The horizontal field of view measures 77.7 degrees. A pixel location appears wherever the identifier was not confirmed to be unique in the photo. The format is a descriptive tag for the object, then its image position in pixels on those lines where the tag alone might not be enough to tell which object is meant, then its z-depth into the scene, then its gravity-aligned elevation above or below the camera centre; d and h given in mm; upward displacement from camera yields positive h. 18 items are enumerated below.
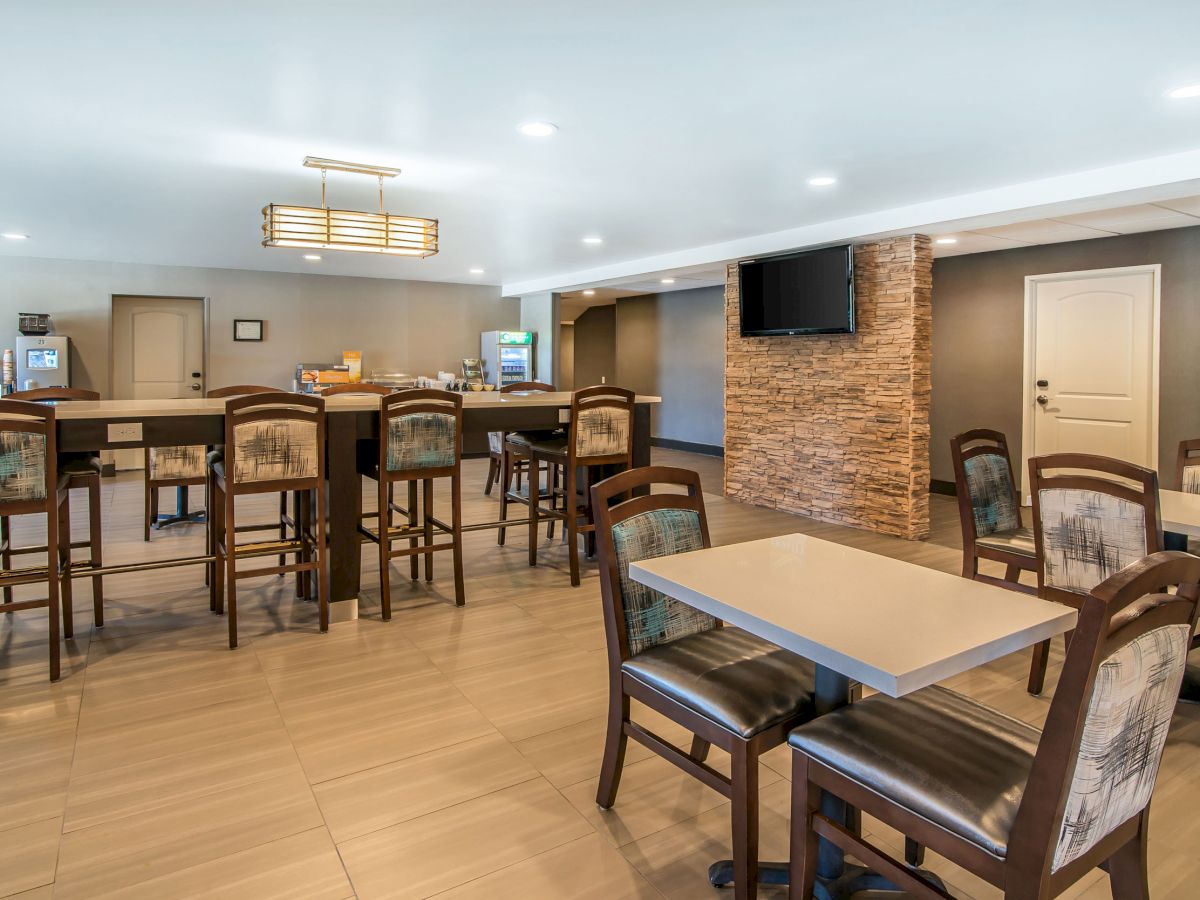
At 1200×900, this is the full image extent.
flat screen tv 5645 +937
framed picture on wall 8773 +969
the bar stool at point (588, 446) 4234 -208
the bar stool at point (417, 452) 3639 -201
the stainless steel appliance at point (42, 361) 7547 +527
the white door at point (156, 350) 8414 +717
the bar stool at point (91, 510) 3332 -439
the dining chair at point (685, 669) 1670 -651
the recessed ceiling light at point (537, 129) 3510 +1345
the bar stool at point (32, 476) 2816 -242
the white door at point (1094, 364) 5906 +378
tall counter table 3197 -74
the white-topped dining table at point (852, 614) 1349 -427
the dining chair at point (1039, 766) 1128 -657
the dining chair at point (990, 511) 3193 -455
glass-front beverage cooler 9898 +732
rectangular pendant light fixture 4320 +1101
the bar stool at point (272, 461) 3209 -217
